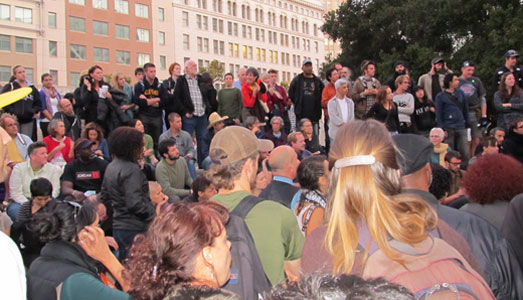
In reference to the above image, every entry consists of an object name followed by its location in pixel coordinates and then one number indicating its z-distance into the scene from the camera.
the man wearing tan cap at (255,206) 3.13
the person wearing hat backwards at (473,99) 11.93
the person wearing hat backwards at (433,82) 12.27
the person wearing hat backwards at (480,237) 2.86
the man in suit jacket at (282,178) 4.84
